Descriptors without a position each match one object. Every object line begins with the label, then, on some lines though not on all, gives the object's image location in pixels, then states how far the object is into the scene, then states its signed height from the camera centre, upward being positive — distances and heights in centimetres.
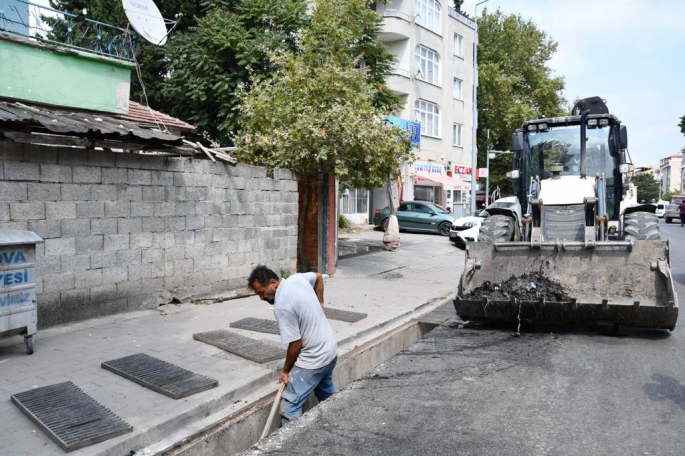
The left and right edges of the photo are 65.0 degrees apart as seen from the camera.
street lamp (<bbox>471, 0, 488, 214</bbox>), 2470 +342
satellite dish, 922 +329
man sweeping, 433 -106
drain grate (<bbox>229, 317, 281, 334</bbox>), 707 -162
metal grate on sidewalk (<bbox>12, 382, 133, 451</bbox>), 384 -163
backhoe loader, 648 -48
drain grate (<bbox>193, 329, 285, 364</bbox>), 587 -163
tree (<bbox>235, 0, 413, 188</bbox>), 1030 +161
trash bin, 539 -81
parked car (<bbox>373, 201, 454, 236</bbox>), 2316 -48
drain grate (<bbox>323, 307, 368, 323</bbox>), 784 -163
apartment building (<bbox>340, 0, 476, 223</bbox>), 2706 +618
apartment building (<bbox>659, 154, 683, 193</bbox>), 11775 +765
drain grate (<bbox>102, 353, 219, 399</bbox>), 481 -163
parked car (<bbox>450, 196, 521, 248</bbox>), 1828 -78
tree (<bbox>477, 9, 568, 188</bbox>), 3894 +945
